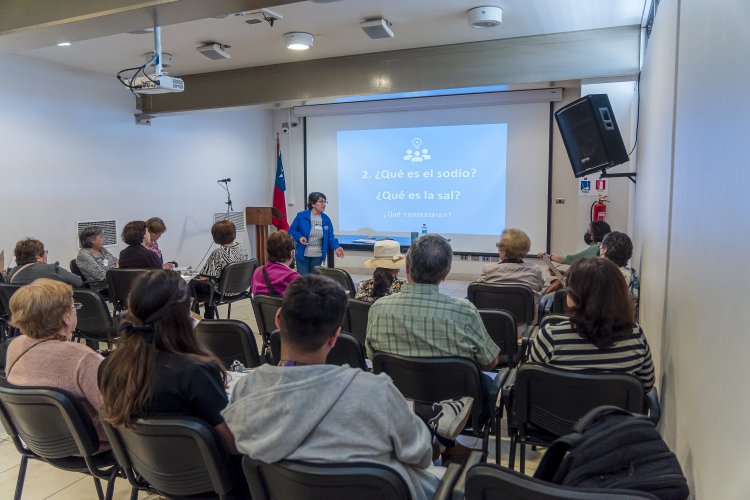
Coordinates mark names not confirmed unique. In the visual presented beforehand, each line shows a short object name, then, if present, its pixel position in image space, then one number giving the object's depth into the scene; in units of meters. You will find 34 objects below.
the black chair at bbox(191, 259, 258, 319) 5.34
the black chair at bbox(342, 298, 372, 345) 3.39
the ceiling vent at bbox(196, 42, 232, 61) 5.82
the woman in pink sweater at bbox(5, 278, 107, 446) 2.13
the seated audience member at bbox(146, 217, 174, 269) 6.06
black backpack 1.20
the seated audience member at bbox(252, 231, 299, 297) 4.01
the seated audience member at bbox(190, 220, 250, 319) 5.32
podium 9.57
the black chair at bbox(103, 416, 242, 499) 1.66
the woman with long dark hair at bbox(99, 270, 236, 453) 1.74
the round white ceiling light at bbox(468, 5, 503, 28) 4.77
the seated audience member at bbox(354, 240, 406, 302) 3.56
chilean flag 10.12
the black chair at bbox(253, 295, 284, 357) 3.67
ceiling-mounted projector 4.63
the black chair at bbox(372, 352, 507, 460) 2.33
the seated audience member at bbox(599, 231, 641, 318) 3.84
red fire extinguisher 6.89
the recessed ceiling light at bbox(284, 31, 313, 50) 5.46
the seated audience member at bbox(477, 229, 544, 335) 4.10
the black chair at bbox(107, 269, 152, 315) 4.87
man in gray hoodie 1.34
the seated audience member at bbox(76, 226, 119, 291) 5.22
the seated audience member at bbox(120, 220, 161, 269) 5.05
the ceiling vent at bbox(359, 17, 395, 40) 5.04
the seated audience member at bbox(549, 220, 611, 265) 4.93
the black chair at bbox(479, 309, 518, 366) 3.22
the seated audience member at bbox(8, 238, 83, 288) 4.34
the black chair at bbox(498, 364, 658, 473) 2.05
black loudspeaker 4.83
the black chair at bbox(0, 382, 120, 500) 1.95
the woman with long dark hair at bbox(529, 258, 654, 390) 2.16
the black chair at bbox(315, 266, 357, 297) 4.75
